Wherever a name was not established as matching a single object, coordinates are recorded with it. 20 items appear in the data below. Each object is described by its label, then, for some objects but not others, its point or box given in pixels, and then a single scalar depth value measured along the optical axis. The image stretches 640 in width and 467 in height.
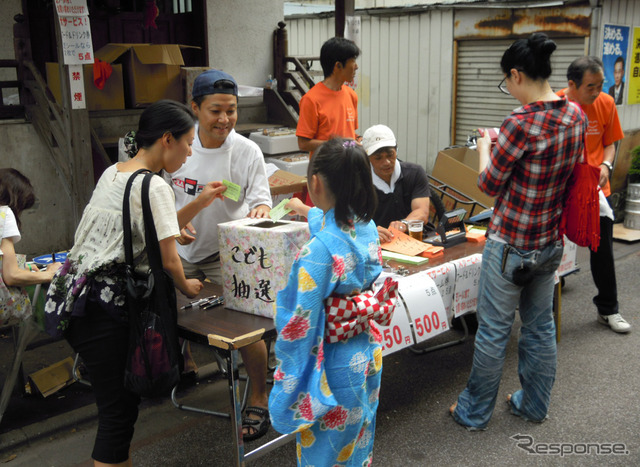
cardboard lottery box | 2.78
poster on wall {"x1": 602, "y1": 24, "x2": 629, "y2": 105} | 8.38
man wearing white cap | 4.42
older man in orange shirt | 4.94
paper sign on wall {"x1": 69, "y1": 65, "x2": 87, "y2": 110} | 5.21
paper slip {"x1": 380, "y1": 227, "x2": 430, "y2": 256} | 4.14
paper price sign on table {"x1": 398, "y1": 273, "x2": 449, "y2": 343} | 3.67
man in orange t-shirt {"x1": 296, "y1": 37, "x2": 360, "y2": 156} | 5.36
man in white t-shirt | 3.46
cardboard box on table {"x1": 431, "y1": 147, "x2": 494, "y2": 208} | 6.41
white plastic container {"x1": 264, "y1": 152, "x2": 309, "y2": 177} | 7.51
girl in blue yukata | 2.29
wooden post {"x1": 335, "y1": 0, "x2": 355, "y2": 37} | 6.67
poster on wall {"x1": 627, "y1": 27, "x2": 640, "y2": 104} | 8.93
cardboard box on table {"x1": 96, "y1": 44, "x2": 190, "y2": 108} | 7.14
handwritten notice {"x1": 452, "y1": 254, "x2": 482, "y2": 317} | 4.05
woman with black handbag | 2.65
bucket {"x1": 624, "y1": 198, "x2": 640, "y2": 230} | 8.38
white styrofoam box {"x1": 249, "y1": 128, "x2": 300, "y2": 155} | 7.90
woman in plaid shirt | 3.28
